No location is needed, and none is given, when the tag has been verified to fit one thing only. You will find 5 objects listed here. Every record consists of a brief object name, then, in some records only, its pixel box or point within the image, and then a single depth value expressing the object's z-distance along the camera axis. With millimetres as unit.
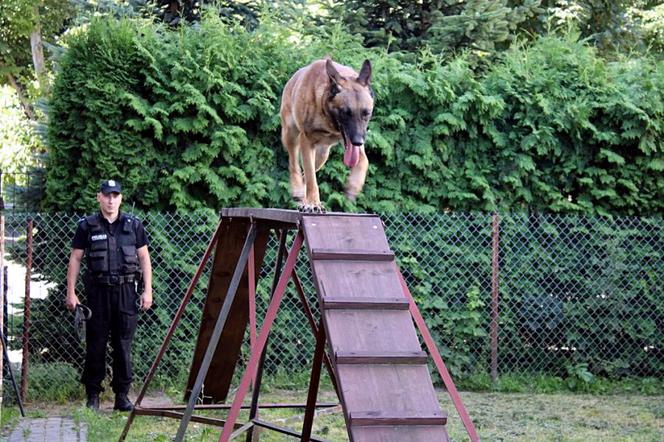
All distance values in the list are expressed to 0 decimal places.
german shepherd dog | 5137
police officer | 8156
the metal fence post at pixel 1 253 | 6816
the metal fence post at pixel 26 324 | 8492
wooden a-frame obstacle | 4543
